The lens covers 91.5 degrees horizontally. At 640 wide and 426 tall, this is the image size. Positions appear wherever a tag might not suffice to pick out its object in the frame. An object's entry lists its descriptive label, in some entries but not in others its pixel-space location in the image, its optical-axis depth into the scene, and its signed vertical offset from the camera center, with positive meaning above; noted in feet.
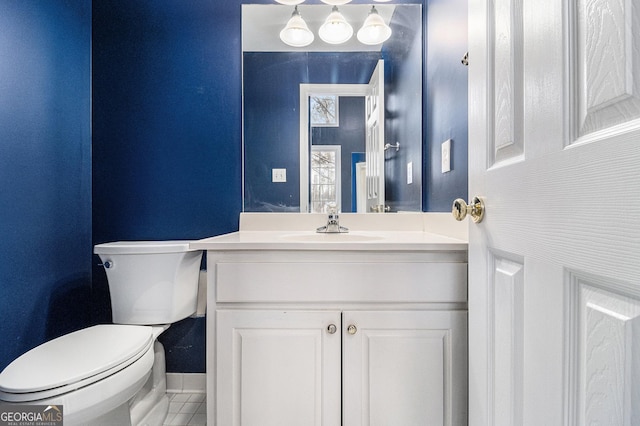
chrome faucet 4.53 -0.24
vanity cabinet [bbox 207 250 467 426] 3.01 -1.28
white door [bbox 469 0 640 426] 1.21 -0.02
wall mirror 4.96 +1.54
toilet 2.68 -1.43
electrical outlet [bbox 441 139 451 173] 3.92 +0.69
